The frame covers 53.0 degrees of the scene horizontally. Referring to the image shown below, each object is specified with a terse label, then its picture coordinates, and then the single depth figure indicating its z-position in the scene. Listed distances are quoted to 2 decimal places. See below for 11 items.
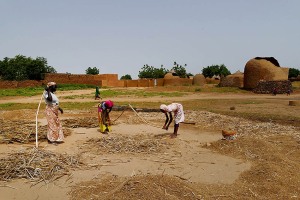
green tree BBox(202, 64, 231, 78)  77.10
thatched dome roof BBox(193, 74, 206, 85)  46.93
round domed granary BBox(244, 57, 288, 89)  30.98
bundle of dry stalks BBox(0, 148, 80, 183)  5.38
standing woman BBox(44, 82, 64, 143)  7.79
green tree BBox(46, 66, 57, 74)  55.29
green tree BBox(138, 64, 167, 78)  76.38
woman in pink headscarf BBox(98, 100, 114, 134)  9.31
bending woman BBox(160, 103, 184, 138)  8.92
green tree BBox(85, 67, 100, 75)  78.19
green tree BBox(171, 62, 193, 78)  69.49
